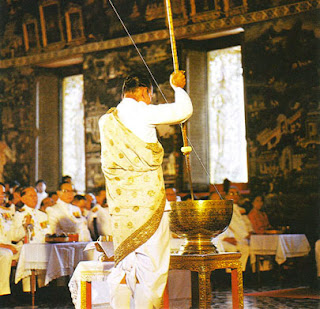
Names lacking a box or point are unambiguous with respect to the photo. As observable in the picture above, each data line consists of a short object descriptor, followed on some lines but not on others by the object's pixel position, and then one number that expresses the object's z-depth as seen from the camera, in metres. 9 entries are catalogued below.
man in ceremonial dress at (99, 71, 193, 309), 3.85
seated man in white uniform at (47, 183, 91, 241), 9.19
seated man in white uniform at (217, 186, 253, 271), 9.57
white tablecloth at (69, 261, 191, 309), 4.77
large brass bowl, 4.43
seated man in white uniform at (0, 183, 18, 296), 7.13
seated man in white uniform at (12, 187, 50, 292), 8.34
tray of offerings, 7.28
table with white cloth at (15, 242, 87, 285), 7.16
